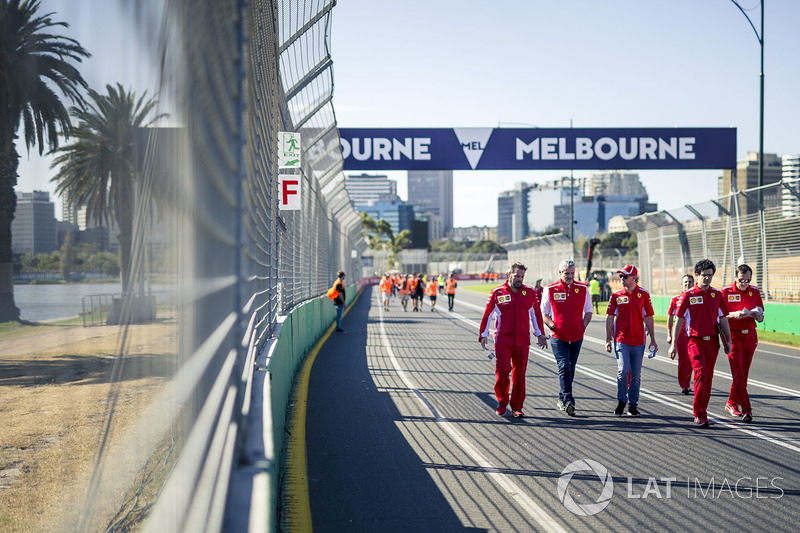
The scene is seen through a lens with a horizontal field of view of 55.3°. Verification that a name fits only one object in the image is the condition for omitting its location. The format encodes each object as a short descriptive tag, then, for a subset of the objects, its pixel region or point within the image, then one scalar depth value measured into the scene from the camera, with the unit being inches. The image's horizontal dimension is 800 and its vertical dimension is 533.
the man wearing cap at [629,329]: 344.2
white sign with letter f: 421.1
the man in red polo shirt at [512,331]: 345.7
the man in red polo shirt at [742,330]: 332.5
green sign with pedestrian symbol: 404.8
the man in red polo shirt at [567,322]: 350.6
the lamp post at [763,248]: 807.7
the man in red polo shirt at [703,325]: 316.8
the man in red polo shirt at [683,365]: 398.6
